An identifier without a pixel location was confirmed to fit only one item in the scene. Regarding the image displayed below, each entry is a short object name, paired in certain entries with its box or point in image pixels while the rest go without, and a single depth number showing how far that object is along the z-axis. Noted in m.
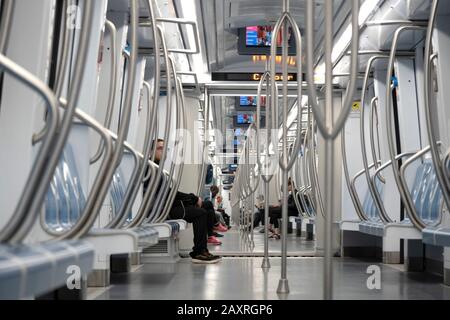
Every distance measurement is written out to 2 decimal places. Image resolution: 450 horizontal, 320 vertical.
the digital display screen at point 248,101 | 12.22
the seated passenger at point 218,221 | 15.67
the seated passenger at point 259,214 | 16.18
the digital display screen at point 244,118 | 14.52
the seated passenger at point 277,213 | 14.04
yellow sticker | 9.12
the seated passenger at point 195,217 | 7.08
